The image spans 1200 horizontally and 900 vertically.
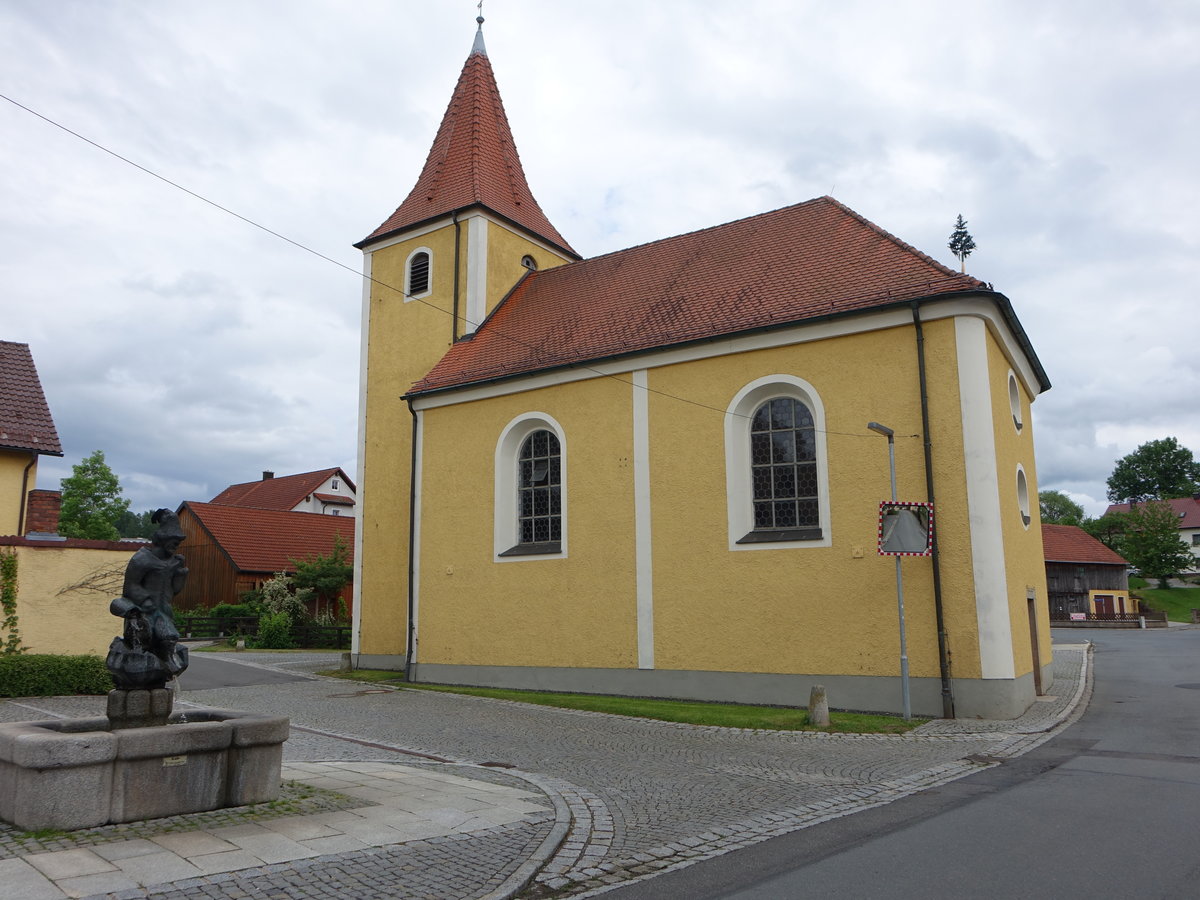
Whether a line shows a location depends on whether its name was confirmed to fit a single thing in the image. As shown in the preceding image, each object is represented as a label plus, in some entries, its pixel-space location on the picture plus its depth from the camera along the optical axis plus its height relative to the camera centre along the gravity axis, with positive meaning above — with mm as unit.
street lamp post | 12156 -723
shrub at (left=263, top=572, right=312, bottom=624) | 31114 +202
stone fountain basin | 5852 -1136
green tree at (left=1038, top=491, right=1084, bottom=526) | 103775 +10701
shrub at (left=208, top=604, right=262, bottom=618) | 33406 -149
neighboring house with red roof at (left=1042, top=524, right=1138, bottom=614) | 51469 +1423
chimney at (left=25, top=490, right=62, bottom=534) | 18172 +1967
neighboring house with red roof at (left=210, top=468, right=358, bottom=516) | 54875 +7108
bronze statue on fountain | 6953 -248
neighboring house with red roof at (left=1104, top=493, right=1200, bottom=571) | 87062 +7621
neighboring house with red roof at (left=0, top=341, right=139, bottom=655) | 14570 +293
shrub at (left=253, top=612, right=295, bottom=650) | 29428 -932
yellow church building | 13062 +2293
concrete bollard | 11742 -1407
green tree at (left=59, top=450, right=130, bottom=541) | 46906 +5682
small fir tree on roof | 19359 +7728
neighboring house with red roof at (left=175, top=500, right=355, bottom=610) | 37094 +2600
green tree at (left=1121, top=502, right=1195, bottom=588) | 63031 +3759
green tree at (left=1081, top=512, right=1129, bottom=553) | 69500 +5892
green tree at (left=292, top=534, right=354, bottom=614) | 31641 +1036
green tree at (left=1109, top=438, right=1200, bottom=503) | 89562 +12553
